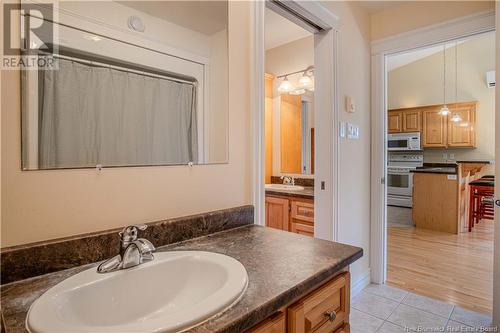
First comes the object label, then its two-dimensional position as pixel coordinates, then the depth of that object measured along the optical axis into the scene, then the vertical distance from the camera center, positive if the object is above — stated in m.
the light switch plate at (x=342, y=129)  2.10 +0.27
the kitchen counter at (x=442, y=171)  4.18 -0.11
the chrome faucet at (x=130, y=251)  0.78 -0.26
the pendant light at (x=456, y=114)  6.02 +1.11
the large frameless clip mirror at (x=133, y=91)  0.81 +0.26
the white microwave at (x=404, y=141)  6.29 +0.53
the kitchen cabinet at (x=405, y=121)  6.46 +1.05
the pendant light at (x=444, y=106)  5.70 +1.30
